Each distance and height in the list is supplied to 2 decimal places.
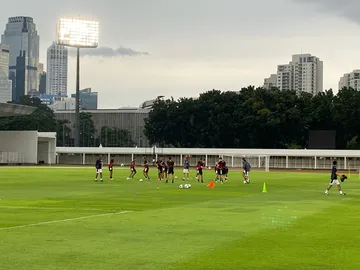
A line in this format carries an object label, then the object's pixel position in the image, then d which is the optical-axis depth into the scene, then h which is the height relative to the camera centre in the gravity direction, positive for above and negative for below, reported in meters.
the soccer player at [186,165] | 50.86 -1.63
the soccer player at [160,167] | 49.69 -1.75
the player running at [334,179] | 35.47 -1.79
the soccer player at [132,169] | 52.81 -2.10
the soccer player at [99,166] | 48.28 -1.70
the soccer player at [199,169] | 49.56 -1.85
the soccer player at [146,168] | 51.50 -1.96
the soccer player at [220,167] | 48.78 -1.63
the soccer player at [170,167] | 48.22 -1.69
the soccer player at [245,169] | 48.60 -1.76
